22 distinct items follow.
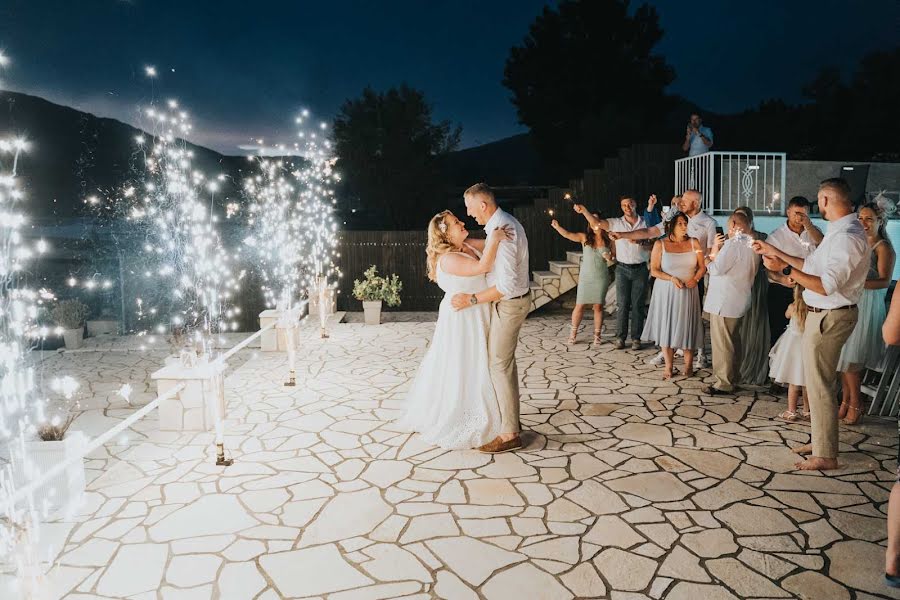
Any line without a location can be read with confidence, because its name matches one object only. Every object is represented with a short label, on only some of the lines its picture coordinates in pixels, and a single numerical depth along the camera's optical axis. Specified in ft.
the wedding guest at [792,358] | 18.15
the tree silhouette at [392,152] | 98.22
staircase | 42.11
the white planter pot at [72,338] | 34.93
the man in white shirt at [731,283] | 20.72
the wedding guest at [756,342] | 23.09
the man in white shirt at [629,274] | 28.19
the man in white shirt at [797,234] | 19.43
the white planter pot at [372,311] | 38.73
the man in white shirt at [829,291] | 14.06
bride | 17.10
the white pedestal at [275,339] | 30.58
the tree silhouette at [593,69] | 87.35
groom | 16.17
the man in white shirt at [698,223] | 24.41
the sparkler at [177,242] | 23.26
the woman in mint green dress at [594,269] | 29.32
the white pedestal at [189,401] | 19.21
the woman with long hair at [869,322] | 17.93
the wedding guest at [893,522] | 10.41
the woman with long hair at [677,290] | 23.41
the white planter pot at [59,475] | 13.98
